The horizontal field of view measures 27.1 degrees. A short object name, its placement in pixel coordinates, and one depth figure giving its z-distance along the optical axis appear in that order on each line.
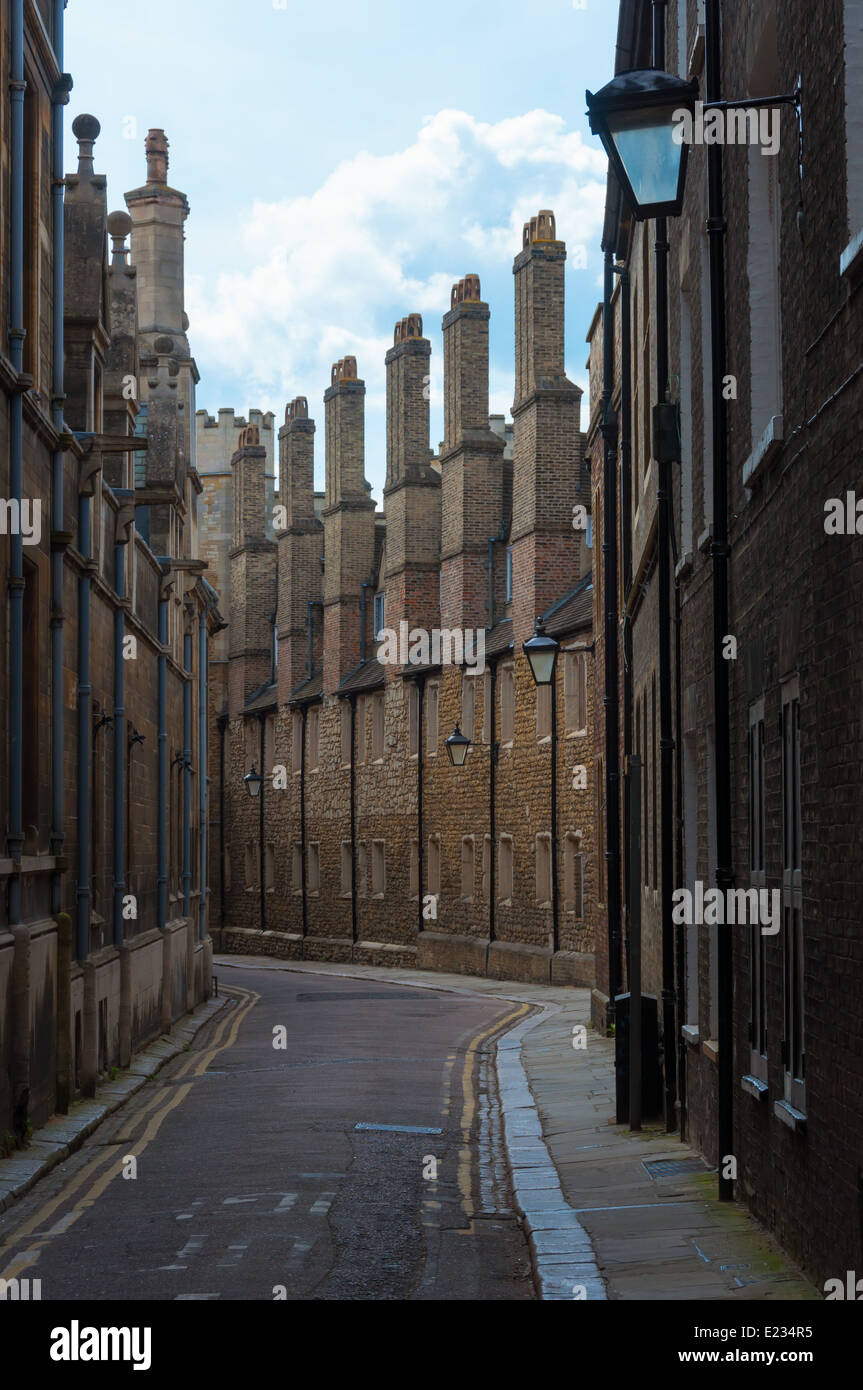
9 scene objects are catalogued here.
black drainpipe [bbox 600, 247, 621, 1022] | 20.91
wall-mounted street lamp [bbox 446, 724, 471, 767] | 34.62
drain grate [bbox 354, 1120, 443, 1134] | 13.89
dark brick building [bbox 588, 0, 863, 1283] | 6.68
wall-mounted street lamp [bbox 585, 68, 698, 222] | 9.88
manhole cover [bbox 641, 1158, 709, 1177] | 11.29
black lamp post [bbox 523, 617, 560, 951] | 23.33
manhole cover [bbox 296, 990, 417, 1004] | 31.15
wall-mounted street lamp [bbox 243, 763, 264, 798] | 54.34
